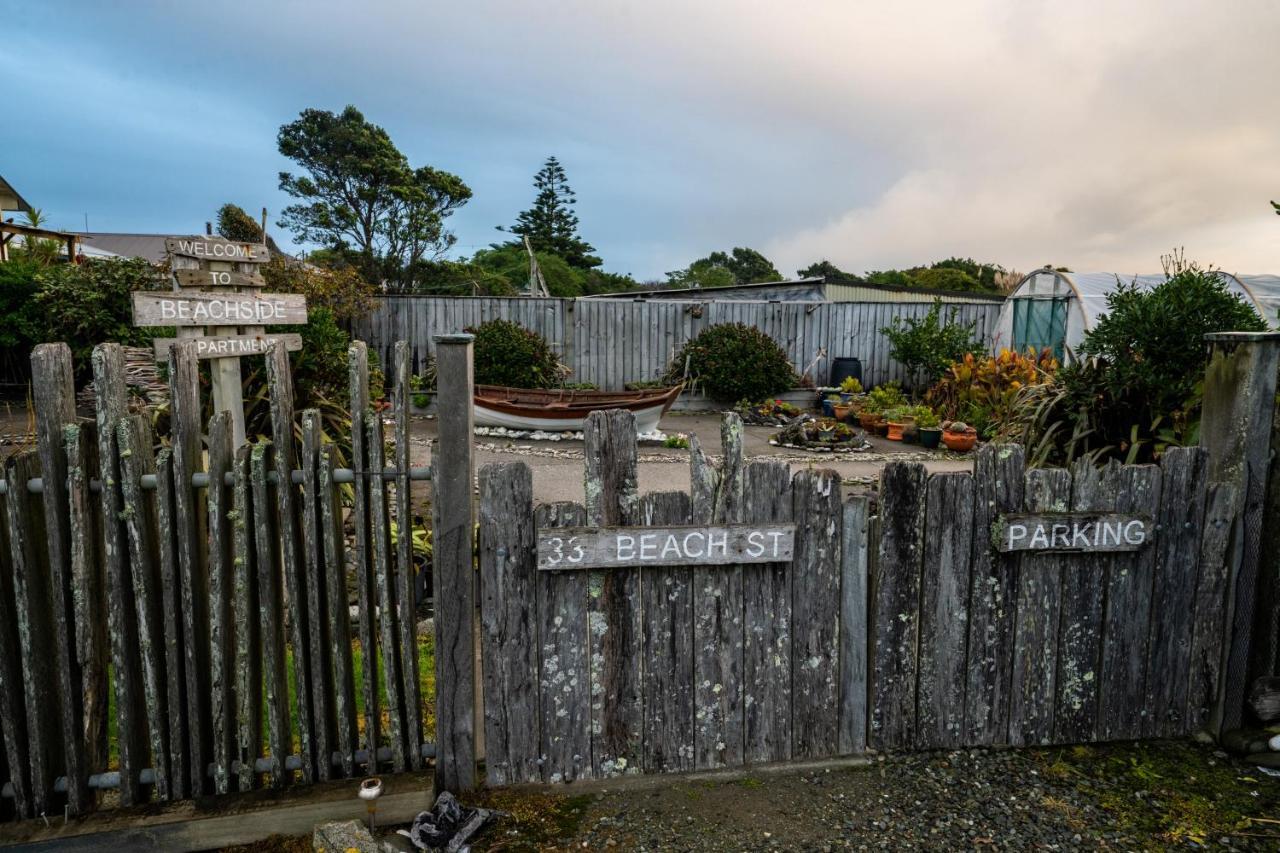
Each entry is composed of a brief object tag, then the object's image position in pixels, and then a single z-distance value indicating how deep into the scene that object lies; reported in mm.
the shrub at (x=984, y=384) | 12055
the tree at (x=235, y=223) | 24922
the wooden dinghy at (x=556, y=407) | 11539
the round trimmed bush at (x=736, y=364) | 15211
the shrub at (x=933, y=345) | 15516
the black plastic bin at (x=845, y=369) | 16484
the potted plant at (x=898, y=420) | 12188
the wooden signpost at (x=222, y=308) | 4312
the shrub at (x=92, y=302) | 10180
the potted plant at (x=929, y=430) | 11391
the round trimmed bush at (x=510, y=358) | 14250
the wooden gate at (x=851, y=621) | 2742
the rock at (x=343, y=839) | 2400
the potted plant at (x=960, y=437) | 10852
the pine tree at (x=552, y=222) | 43875
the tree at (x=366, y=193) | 29203
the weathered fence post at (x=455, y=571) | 2609
